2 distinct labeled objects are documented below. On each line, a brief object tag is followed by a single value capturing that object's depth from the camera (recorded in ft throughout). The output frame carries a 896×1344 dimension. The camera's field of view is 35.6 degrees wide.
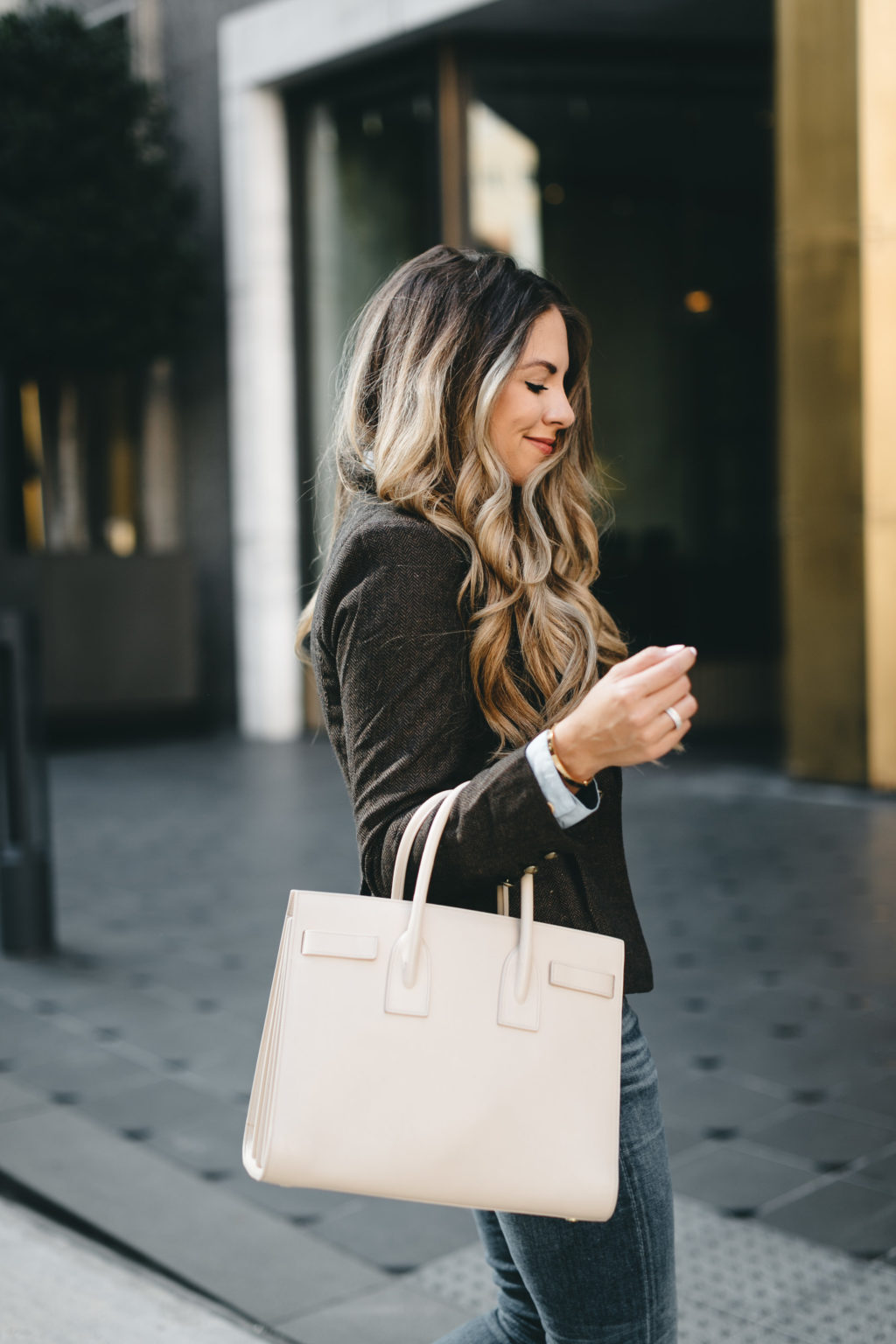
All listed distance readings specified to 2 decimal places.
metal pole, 17.94
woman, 4.88
